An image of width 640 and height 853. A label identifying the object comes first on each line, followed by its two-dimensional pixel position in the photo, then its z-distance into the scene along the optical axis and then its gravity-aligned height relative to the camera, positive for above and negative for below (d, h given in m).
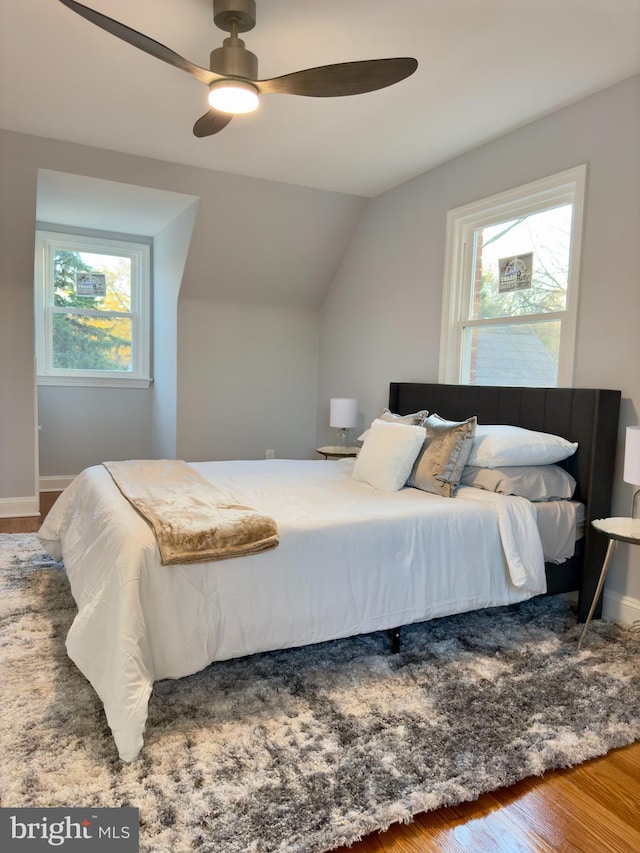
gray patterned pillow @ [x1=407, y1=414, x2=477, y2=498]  2.79 -0.39
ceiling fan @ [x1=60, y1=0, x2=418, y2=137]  1.95 +1.07
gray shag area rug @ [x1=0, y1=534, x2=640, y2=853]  1.51 -1.15
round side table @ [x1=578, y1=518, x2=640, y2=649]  2.27 -0.60
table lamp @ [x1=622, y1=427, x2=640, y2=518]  2.30 -0.29
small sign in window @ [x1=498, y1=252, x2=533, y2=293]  3.37 +0.65
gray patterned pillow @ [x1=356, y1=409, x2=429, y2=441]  3.33 -0.24
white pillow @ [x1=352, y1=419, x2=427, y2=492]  2.91 -0.41
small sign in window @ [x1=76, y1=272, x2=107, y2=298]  5.50 +0.80
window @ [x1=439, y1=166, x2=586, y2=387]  3.08 +0.57
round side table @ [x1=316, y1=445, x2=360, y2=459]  4.47 -0.60
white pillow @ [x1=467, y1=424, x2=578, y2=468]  2.74 -0.32
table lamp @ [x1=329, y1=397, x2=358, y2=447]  4.57 -0.30
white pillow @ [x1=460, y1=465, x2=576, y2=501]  2.69 -0.47
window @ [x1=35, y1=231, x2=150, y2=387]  5.37 +0.55
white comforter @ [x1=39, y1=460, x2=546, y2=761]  1.80 -0.75
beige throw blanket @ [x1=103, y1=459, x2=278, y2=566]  1.91 -0.54
